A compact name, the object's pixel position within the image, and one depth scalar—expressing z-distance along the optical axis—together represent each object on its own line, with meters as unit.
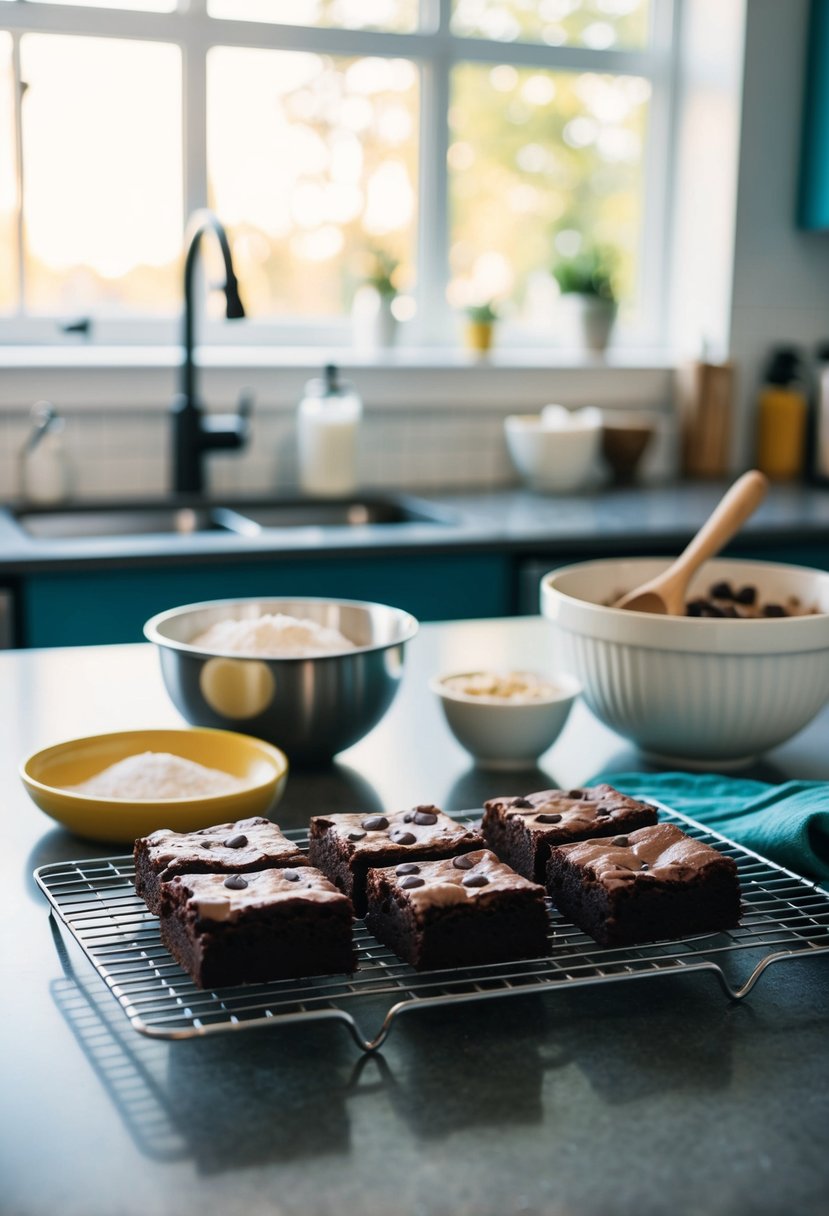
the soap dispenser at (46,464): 2.91
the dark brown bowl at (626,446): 3.41
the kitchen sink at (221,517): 2.94
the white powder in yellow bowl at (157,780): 1.16
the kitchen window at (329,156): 3.22
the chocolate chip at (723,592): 1.51
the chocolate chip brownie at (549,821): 1.03
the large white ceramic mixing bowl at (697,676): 1.32
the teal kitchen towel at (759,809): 1.08
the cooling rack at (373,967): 0.81
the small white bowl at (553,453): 3.29
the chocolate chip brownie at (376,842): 0.97
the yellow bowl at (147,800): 1.11
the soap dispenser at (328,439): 3.13
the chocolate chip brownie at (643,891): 0.91
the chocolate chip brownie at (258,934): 0.84
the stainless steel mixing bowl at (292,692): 1.33
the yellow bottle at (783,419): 3.64
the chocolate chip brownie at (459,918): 0.87
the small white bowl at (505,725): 1.34
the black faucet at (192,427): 2.95
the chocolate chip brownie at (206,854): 0.94
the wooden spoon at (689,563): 1.46
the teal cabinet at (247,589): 2.42
